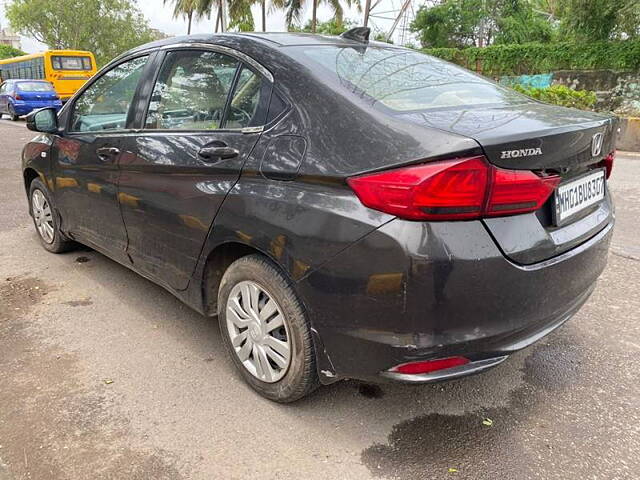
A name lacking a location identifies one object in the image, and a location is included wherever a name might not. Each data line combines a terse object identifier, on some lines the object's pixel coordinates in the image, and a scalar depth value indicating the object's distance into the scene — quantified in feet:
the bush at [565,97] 38.09
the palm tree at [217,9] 102.73
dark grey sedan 6.02
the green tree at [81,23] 143.13
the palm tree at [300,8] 96.68
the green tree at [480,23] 82.33
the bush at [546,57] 51.93
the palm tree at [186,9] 107.34
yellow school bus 80.23
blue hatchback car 65.86
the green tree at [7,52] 199.31
